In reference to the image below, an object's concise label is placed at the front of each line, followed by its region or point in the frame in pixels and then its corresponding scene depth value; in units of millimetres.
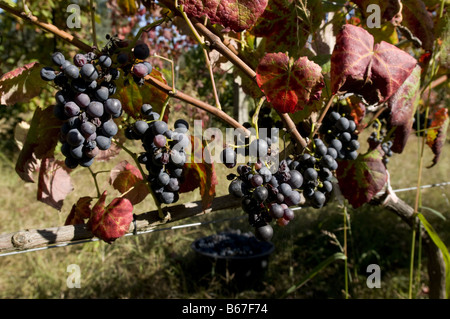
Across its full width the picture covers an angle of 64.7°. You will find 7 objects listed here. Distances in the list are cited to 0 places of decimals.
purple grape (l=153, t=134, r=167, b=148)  622
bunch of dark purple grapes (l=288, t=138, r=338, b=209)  756
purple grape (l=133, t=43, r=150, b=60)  588
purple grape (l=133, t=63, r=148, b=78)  585
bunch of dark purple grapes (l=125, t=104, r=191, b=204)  646
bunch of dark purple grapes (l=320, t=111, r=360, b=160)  844
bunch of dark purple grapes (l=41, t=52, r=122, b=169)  564
